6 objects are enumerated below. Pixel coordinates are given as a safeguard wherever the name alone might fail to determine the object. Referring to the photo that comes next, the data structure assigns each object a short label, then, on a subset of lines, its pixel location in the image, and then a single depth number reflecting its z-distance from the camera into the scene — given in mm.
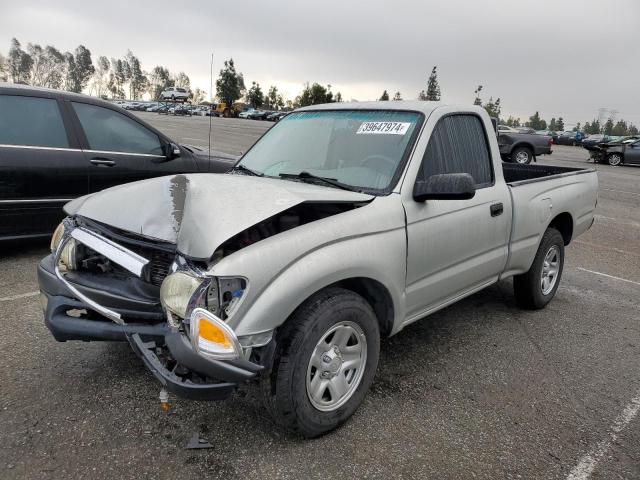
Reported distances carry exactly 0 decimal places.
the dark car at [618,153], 23141
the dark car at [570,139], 49125
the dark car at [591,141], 24612
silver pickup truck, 2236
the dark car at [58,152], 4973
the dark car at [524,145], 18953
